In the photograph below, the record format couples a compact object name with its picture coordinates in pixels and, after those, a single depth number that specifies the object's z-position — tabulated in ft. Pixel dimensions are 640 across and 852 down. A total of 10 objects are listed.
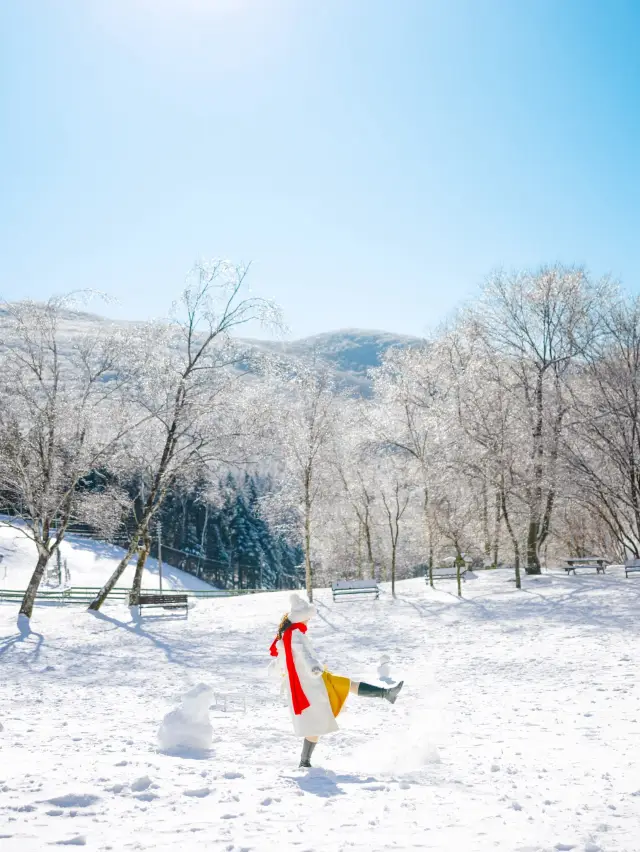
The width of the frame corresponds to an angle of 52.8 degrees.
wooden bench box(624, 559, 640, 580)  73.31
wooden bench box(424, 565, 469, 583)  83.05
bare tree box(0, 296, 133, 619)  58.03
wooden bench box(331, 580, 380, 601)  75.00
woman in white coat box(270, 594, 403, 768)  21.01
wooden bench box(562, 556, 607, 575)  78.87
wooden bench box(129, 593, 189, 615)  66.90
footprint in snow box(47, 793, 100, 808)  14.88
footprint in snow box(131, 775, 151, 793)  16.31
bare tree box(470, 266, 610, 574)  80.48
